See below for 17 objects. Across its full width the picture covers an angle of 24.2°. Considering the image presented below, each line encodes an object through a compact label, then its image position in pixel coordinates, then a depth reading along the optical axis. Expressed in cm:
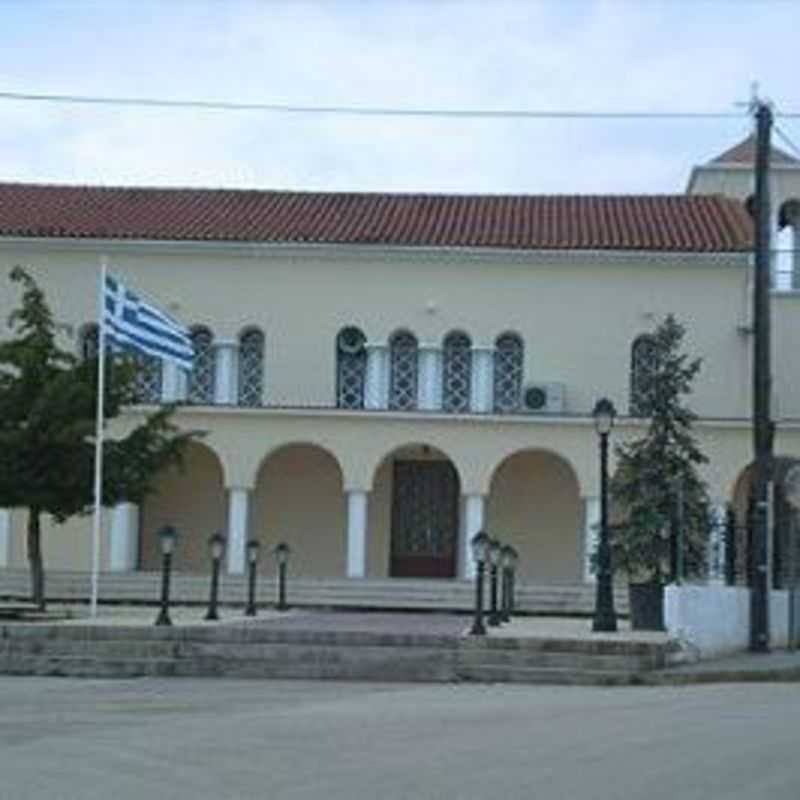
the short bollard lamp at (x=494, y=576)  2931
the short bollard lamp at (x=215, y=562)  2934
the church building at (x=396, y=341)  4478
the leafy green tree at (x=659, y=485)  3114
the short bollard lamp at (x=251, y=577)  3228
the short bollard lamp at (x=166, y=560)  2695
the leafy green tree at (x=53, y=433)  3203
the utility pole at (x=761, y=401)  2775
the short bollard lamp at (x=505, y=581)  3117
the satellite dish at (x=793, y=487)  2842
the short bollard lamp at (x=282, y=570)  3434
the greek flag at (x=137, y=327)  3058
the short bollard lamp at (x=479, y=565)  2544
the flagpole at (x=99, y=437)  2939
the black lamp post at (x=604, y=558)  2752
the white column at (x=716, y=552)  2959
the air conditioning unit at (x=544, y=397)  4444
